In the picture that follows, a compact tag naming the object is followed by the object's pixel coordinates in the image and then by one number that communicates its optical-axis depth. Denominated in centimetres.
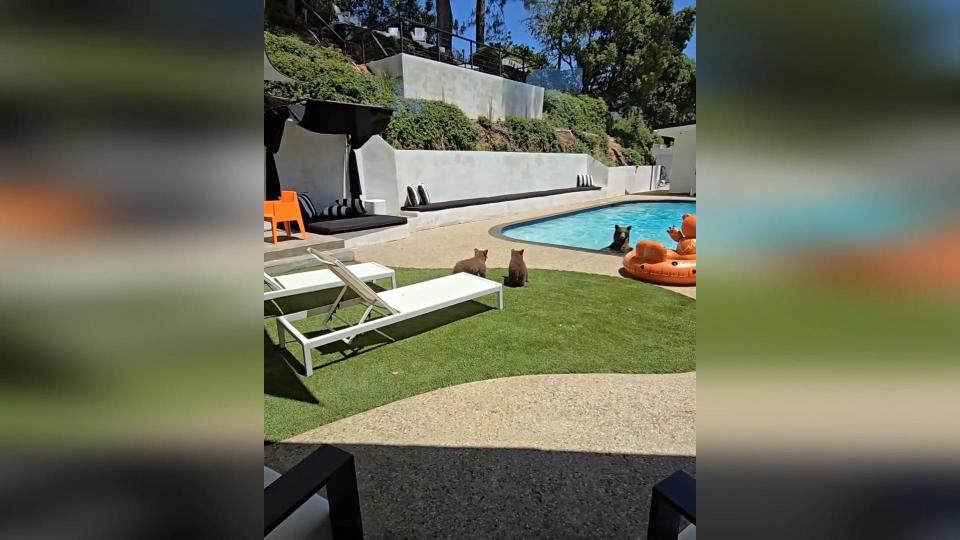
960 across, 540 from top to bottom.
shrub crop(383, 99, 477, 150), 1683
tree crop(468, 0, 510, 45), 3781
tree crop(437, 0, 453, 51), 2688
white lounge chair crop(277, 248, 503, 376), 404
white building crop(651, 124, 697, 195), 2250
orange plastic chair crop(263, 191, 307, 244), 869
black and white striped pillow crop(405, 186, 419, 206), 1397
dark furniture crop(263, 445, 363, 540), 160
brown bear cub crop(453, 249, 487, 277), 636
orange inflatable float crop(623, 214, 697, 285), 676
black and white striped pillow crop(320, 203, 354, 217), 1162
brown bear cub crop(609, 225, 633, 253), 945
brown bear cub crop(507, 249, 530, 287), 665
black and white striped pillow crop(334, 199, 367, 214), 1188
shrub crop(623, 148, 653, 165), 2936
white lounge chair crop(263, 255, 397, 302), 533
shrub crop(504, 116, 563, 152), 2219
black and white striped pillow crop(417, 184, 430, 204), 1411
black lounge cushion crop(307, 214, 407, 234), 982
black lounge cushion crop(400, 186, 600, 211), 1312
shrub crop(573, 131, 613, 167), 2641
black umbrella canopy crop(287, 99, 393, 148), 1003
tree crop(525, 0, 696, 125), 3288
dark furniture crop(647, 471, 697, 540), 157
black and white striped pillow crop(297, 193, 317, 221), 1119
